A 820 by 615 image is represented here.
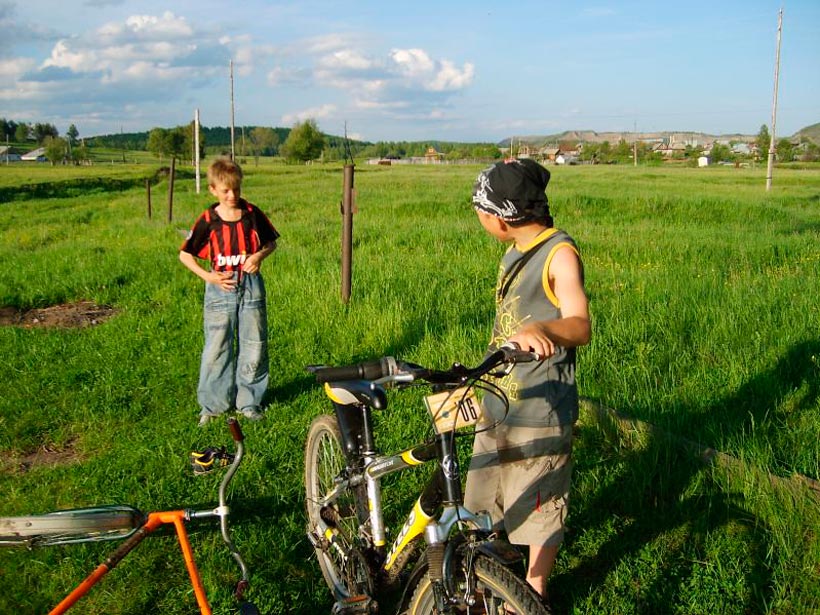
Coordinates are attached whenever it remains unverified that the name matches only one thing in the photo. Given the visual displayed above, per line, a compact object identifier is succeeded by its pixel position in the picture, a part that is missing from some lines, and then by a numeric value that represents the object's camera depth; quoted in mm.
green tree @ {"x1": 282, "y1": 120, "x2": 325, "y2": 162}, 100000
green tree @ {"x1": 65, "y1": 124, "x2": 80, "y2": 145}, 135212
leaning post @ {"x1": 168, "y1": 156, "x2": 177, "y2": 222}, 20864
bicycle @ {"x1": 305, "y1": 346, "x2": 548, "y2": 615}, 2285
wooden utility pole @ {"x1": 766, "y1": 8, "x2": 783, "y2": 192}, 36156
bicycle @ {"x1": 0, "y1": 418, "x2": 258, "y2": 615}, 2260
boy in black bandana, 2811
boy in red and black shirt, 5777
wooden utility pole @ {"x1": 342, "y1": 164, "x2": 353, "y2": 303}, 8188
